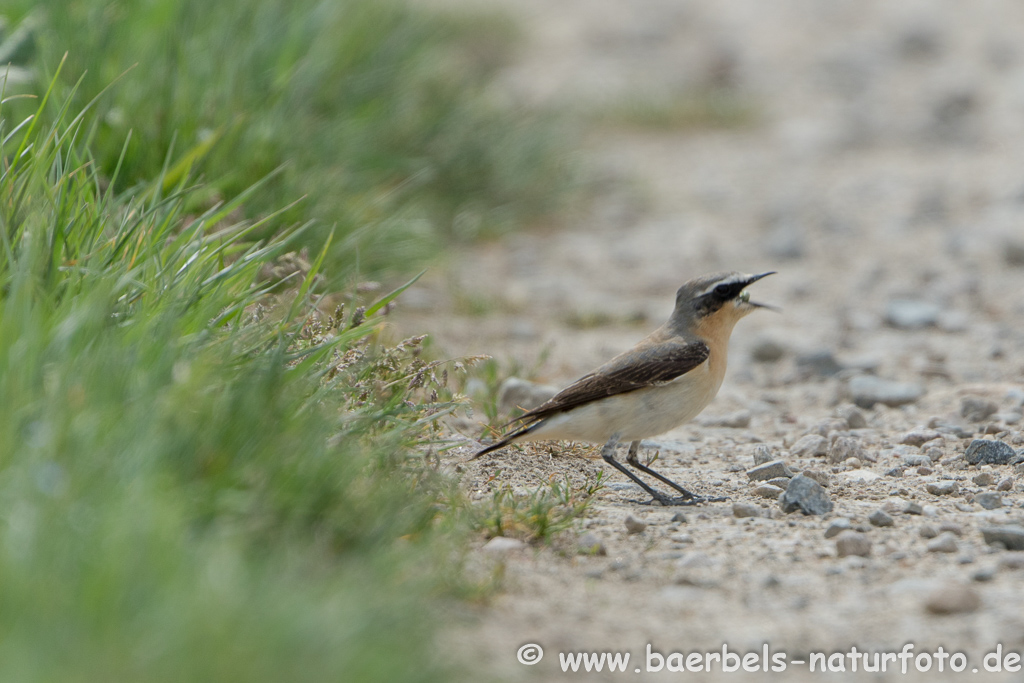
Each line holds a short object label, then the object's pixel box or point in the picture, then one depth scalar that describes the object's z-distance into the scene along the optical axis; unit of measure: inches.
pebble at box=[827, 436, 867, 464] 398.3
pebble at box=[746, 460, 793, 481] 379.6
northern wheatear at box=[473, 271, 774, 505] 381.1
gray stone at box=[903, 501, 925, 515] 337.1
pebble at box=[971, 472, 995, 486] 360.2
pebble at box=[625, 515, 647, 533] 329.4
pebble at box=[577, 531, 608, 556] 308.8
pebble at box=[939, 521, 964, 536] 319.3
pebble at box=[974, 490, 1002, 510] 339.6
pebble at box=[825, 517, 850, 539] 321.4
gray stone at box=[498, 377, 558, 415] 453.1
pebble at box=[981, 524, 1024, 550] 306.7
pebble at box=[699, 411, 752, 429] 464.1
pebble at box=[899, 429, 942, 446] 414.2
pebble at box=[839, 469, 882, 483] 374.6
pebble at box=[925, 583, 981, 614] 266.4
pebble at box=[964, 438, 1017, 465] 380.8
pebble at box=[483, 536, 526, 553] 304.8
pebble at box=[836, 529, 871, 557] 306.2
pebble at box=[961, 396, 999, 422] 435.5
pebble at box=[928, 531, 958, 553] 305.9
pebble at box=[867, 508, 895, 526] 327.0
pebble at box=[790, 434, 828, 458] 409.1
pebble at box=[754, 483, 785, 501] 363.9
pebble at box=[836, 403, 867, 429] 446.6
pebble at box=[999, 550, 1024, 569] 292.4
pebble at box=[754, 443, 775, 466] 402.3
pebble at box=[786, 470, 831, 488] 372.7
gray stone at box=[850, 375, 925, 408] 472.4
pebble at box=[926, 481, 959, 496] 355.3
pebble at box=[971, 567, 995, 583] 286.4
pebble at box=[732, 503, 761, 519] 344.5
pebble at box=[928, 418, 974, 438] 418.1
